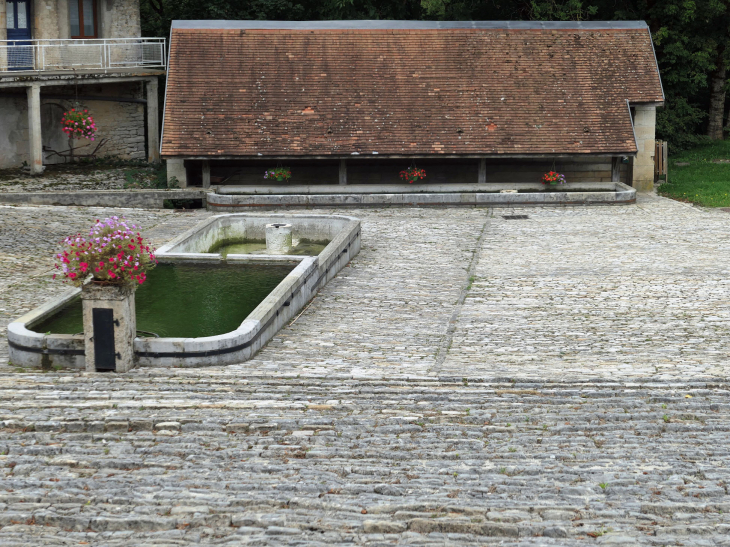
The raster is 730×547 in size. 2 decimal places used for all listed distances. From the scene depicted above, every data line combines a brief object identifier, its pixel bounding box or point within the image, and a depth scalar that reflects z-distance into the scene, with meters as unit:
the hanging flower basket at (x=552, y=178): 22.47
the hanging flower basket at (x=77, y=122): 24.81
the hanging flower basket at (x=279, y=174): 22.50
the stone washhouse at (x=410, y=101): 22.31
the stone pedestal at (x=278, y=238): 15.93
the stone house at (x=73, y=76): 24.25
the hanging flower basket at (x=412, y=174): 22.59
